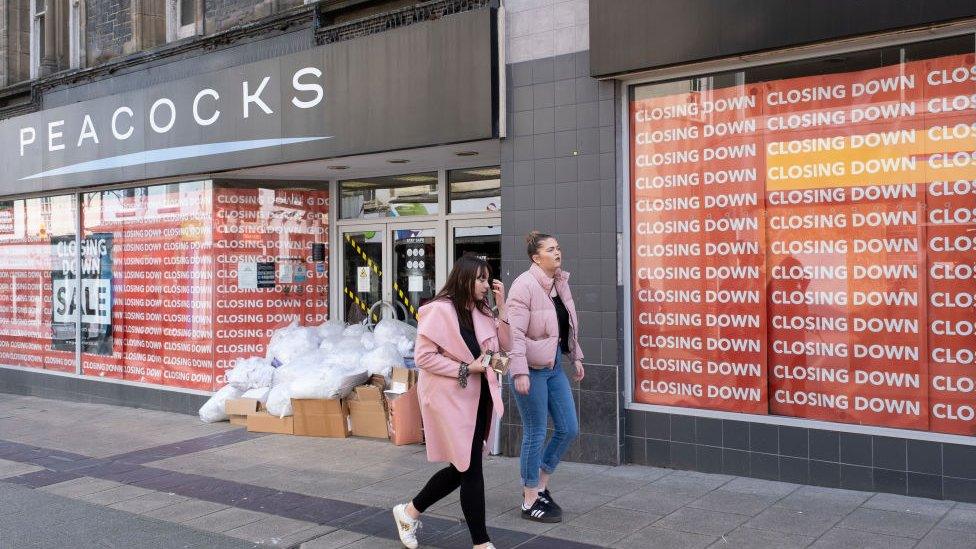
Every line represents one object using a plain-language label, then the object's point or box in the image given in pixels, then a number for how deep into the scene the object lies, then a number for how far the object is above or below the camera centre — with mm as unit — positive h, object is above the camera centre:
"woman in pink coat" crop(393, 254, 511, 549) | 4852 -647
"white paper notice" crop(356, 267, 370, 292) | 10672 -68
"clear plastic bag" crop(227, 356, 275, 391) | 9461 -1118
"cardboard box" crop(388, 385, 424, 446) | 8055 -1392
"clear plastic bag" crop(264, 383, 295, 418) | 8867 -1335
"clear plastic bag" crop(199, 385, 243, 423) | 9672 -1493
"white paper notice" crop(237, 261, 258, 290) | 10414 +4
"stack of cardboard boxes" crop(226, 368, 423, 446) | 8102 -1401
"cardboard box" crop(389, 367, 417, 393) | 8289 -1040
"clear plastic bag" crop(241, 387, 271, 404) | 9211 -1303
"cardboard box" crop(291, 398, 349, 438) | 8531 -1446
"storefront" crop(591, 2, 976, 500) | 5879 +183
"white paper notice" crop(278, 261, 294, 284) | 10609 +36
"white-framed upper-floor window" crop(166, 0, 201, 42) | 11422 +3491
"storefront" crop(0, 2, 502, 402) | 8367 +1008
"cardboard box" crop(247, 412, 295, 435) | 8867 -1575
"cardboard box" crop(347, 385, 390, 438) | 8375 -1371
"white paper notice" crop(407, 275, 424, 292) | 10156 -114
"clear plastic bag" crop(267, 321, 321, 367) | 9727 -799
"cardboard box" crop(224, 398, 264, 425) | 9203 -1460
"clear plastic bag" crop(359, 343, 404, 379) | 8609 -889
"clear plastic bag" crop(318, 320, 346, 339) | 10094 -655
